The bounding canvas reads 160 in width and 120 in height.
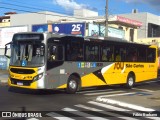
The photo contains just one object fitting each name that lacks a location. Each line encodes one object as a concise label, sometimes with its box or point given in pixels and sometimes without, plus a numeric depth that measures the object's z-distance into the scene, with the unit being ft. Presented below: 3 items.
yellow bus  58.59
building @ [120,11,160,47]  232.94
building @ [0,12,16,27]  304.30
